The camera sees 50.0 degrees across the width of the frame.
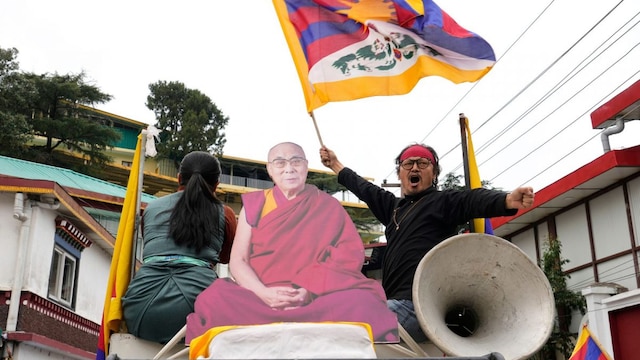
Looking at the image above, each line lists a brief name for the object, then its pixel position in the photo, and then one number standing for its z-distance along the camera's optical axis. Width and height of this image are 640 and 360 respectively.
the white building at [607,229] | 15.60
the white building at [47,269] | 14.74
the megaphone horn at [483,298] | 3.59
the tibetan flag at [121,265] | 3.98
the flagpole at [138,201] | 4.27
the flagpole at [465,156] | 4.75
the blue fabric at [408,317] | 3.81
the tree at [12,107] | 29.19
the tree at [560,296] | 17.64
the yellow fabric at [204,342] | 2.99
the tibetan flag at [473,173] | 4.74
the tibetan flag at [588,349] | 10.34
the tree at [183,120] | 40.44
